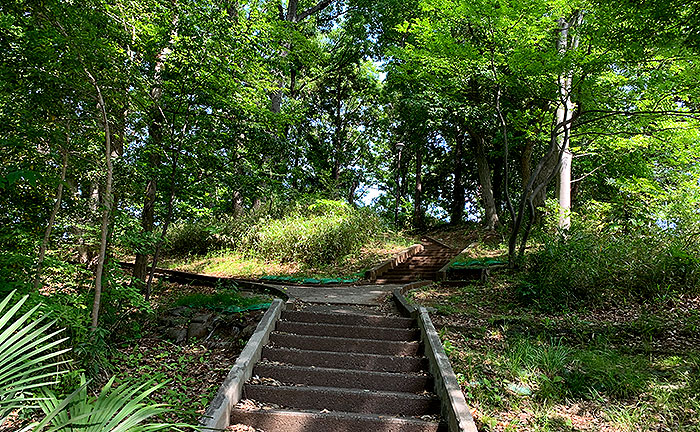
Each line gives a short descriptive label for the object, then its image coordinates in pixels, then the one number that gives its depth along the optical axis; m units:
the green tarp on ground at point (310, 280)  8.95
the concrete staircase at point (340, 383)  3.45
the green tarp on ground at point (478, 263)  9.58
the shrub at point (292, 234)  11.20
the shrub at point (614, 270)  6.20
